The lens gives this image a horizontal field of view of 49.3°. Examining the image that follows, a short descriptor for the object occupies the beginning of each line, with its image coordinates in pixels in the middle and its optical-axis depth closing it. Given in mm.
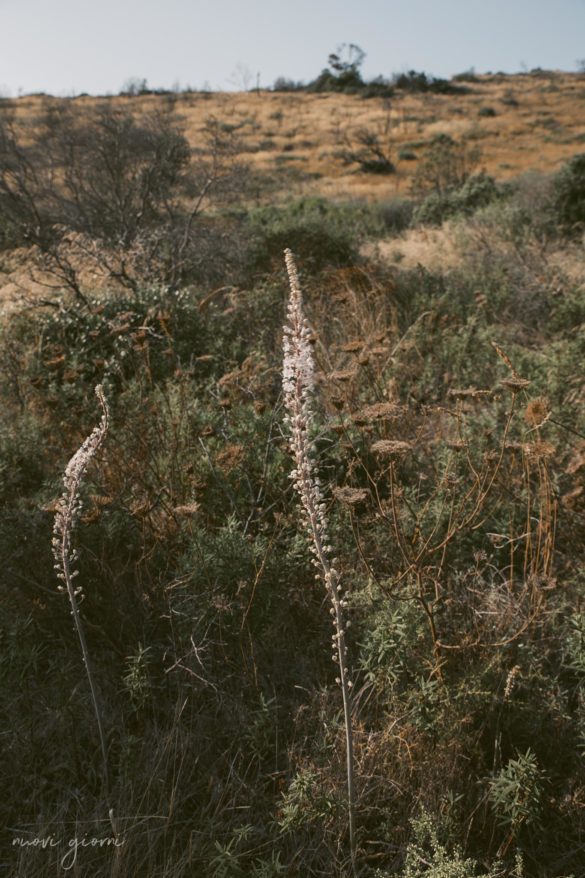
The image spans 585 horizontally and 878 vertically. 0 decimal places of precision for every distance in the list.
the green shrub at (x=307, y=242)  9098
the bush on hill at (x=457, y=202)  13289
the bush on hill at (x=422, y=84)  47062
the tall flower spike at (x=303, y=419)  1783
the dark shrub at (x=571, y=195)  10406
